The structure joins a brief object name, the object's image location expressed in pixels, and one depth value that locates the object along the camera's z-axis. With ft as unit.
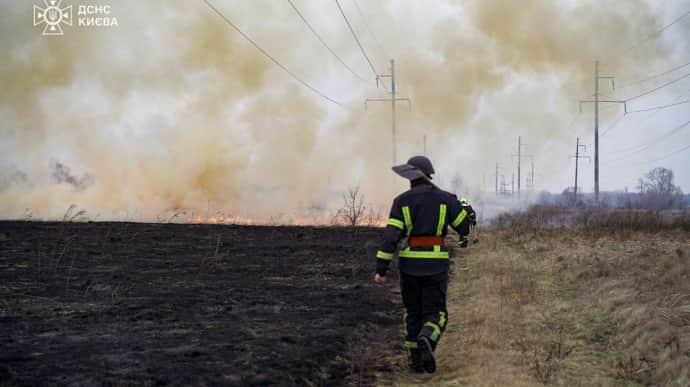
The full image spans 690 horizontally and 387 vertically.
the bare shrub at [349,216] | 109.19
